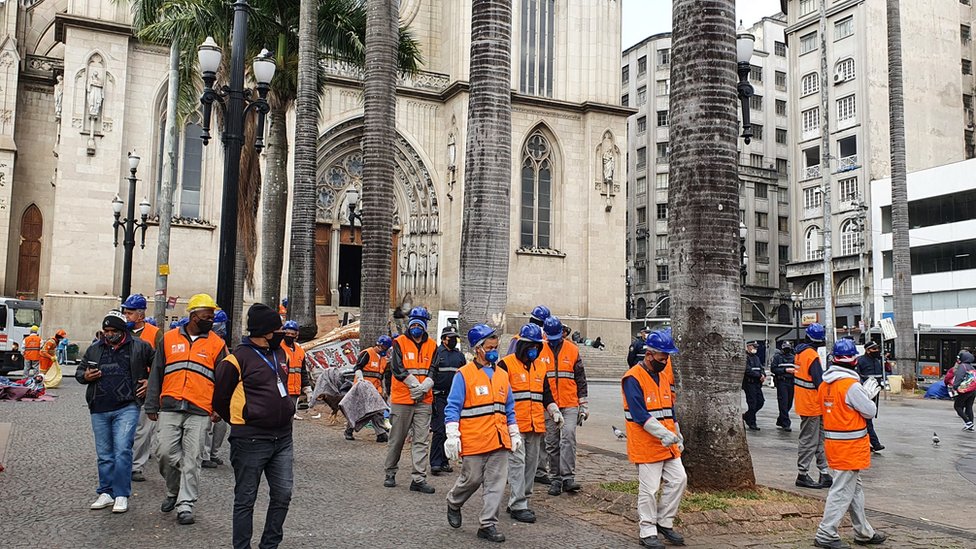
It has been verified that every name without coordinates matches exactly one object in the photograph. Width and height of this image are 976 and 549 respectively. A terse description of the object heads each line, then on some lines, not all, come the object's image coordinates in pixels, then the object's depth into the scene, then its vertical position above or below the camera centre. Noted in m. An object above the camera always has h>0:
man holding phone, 7.20 -0.66
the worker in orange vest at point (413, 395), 8.98 -0.73
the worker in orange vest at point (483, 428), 6.79 -0.81
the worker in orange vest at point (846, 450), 6.62 -0.93
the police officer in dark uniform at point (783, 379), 15.19 -0.78
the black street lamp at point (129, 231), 22.11 +2.71
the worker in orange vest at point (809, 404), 9.69 -0.81
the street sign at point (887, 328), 25.70 +0.38
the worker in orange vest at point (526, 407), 7.50 -0.71
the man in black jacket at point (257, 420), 5.39 -0.62
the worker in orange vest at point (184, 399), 7.04 -0.63
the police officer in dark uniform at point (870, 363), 13.42 -0.40
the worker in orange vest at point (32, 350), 20.31 -0.61
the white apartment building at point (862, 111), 51.44 +15.18
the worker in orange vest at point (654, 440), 6.50 -0.84
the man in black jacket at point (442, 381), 9.96 -0.60
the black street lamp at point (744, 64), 11.48 +4.15
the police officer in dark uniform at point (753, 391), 15.79 -1.05
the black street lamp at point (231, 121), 11.35 +3.06
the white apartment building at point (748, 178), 61.75 +12.50
